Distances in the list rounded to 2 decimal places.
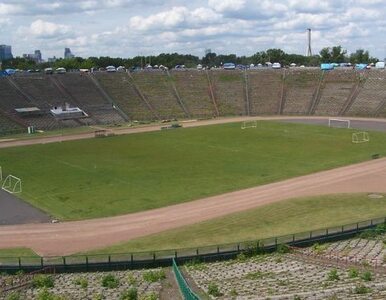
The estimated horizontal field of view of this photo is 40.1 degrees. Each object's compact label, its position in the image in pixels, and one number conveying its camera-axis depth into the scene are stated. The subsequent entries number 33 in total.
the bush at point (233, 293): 26.63
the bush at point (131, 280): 30.14
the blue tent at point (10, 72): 146.50
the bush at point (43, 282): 30.64
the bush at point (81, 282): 29.77
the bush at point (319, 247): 36.32
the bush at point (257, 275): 30.27
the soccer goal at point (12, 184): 63.76
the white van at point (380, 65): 160.44
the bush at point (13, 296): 27.24
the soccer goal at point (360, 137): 93.38
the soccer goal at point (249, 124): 116.79
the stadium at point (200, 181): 33.12
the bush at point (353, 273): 28.52
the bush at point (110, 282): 29.47
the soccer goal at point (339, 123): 113.19
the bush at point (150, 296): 25.37
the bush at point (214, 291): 26.94
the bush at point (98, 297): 26.70
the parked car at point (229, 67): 171.31
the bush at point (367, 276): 27.61
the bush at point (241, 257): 35.83
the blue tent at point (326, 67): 159.75
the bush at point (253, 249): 36.69
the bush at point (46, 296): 26.06
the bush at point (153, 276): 30.73
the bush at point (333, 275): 28.34
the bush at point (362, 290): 25.36
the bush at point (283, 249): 37.00
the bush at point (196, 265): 33.95
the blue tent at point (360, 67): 158.65
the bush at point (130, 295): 25.90
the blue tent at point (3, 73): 140.49
